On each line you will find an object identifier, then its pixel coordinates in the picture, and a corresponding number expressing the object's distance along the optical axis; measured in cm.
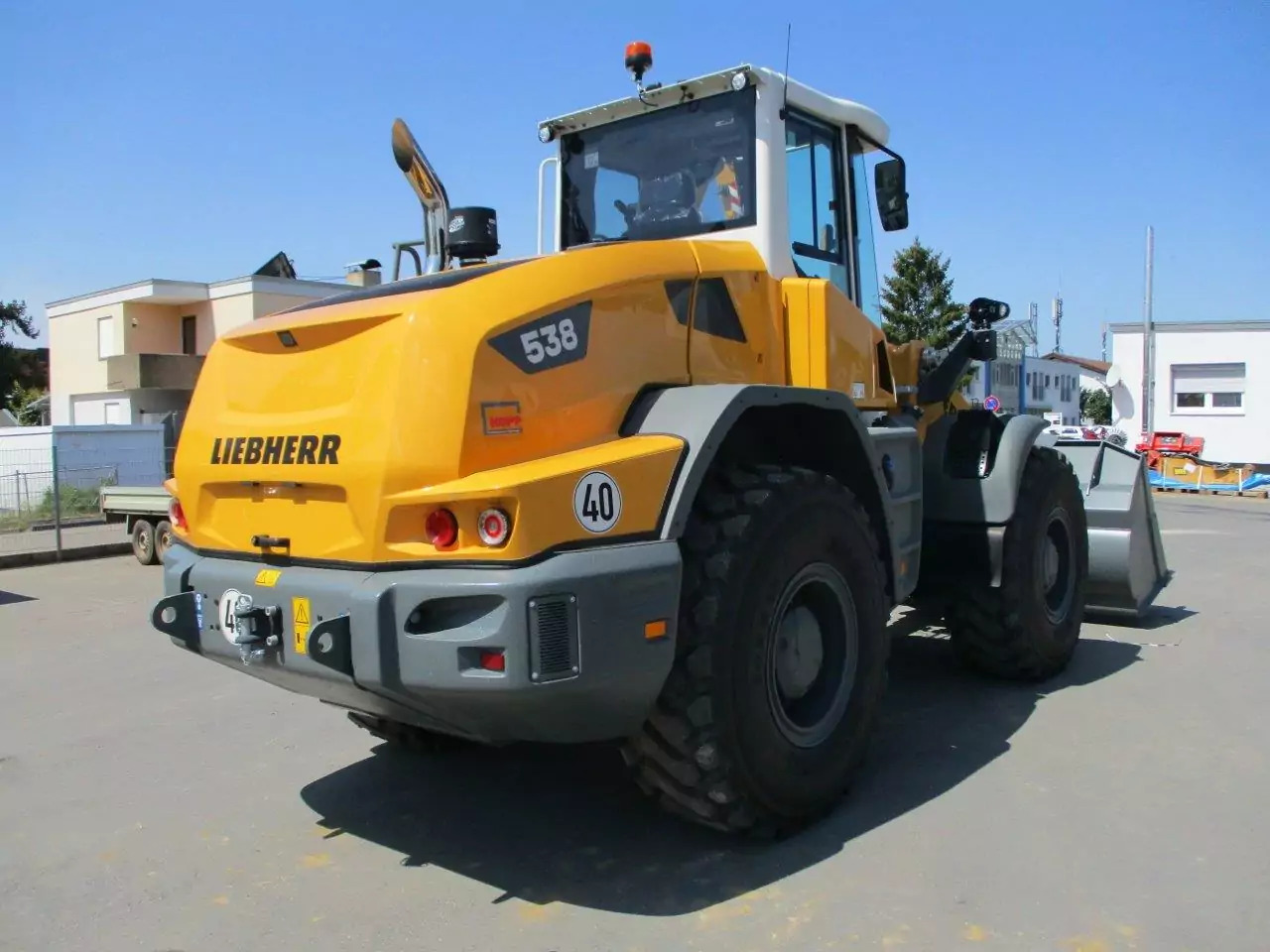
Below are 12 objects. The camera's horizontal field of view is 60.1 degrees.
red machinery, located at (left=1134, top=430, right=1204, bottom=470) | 2905
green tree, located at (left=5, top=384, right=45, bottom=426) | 5226
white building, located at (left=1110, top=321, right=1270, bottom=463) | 3234
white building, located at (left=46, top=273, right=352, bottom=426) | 3503
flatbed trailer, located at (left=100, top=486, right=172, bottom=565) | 1352
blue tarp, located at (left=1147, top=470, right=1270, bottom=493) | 2334
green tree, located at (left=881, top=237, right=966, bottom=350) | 4091
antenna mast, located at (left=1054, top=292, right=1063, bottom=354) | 7662
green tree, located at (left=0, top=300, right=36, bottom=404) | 4416
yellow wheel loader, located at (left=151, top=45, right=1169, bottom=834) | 326
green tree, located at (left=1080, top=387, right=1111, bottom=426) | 6921
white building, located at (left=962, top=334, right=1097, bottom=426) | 4975
